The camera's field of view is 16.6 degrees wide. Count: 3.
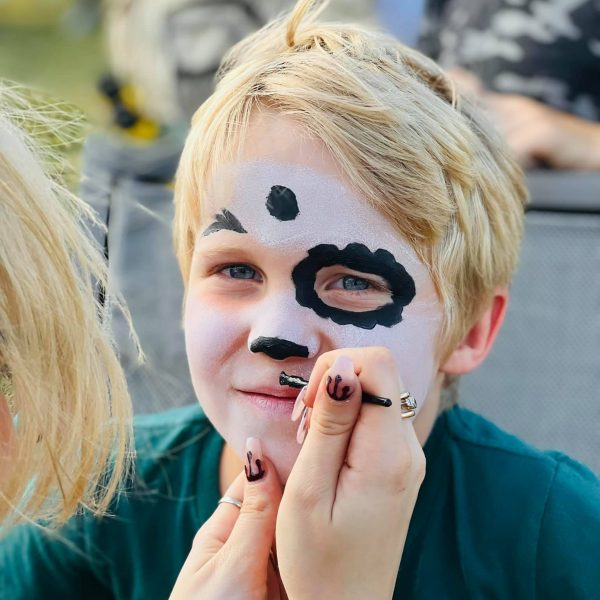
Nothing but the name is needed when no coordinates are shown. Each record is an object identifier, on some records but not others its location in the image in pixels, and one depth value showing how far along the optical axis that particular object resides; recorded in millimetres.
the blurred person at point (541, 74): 1199
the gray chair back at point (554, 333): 1164
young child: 882
